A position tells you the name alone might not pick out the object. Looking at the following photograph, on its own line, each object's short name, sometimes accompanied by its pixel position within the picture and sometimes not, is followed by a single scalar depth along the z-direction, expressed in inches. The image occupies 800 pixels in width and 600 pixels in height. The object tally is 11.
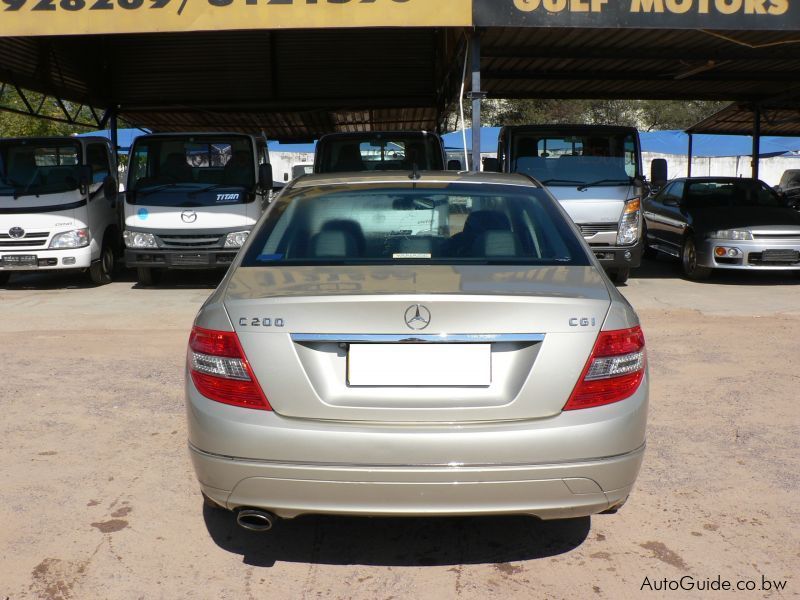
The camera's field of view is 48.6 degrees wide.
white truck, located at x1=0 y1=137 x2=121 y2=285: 458.6
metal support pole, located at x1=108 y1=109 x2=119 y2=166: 772.9
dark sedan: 473.4
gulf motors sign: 415.8
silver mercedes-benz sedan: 119.5
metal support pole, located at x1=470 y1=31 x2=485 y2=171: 438.6
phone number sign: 413.1
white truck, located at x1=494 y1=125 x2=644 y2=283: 455.5
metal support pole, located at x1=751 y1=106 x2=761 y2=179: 839.1
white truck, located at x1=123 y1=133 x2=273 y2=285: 453.1
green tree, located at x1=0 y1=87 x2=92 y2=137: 1283.2
